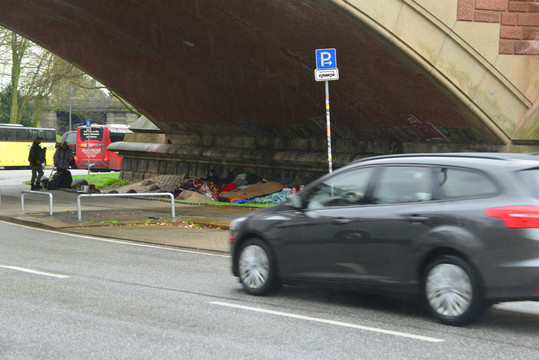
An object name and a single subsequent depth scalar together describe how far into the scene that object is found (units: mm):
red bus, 51844
